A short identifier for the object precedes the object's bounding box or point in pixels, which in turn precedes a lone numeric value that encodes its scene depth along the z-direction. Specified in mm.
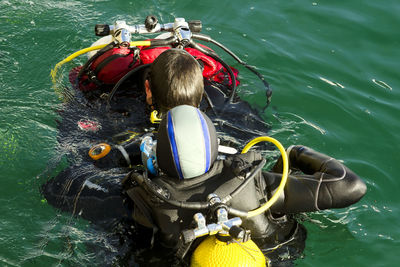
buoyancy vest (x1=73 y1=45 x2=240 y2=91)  4777
